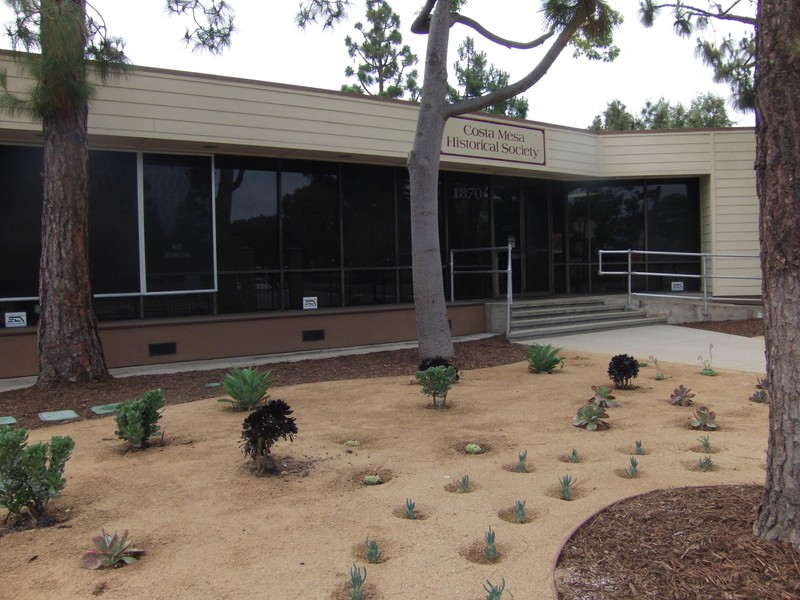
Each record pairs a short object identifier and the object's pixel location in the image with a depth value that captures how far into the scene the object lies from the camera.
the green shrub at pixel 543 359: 7.99
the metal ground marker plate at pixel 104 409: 6.20
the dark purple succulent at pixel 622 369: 6.90
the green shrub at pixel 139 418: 4.75
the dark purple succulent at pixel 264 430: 4.22
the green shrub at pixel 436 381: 6.12
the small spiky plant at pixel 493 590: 2.52
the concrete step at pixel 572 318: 11.66
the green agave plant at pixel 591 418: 5.38
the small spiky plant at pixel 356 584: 2.63
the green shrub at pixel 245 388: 6.06
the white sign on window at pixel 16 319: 8.90
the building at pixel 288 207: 9.09
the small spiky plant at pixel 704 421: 5.26
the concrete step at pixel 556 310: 11.88
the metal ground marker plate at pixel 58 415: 5.96
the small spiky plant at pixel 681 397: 6.11
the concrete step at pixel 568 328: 11.12
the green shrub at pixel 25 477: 3.44
